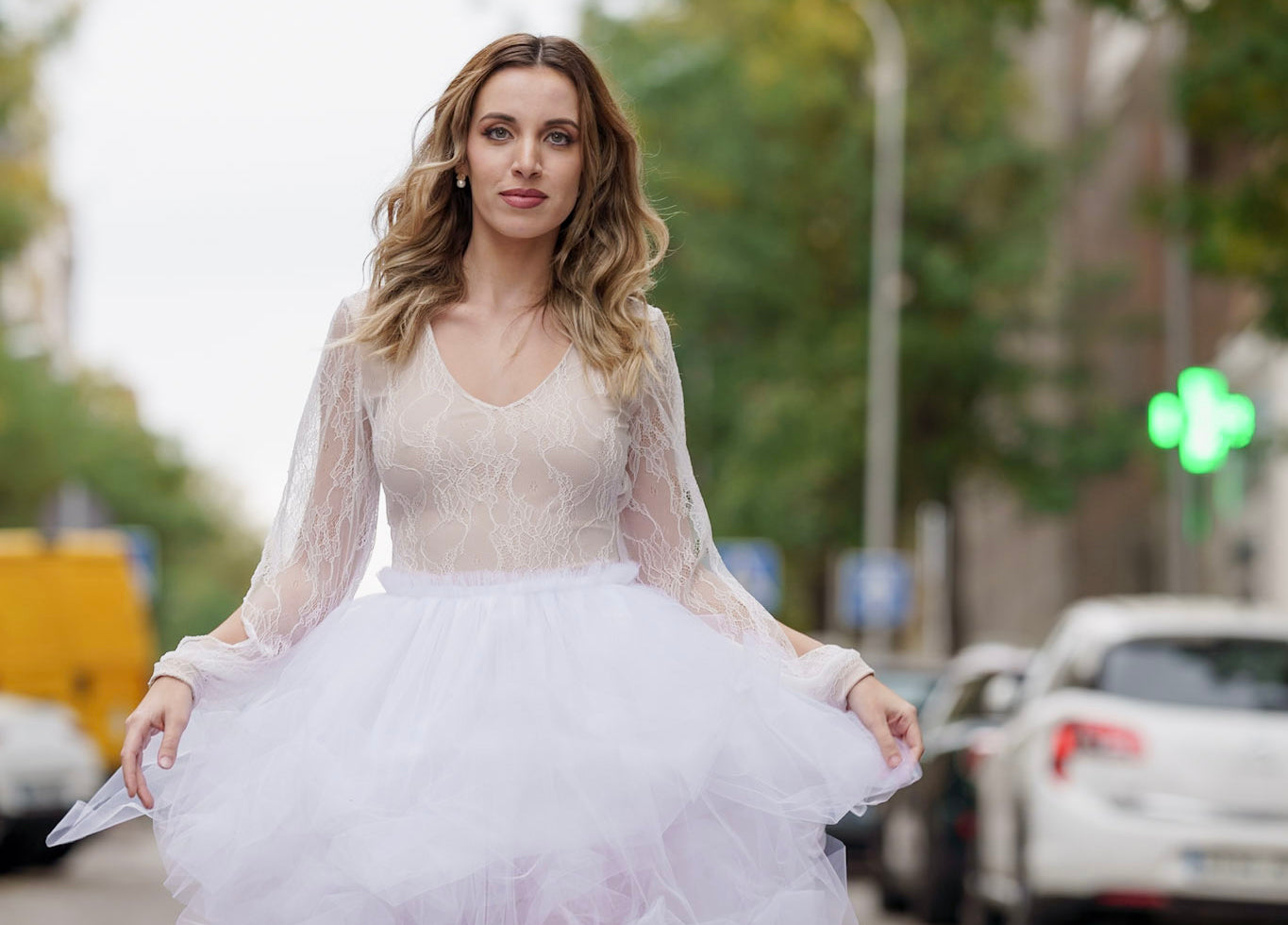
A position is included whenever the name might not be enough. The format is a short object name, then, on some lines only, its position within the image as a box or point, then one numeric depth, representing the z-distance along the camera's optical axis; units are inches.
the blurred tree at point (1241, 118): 568.7
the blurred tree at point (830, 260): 1339.8
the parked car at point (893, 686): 732.0
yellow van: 752.3
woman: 135.8
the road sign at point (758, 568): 1120.2
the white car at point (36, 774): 618.5
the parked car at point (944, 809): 517.0
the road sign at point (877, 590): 1189.1
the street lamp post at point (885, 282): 1307.8
